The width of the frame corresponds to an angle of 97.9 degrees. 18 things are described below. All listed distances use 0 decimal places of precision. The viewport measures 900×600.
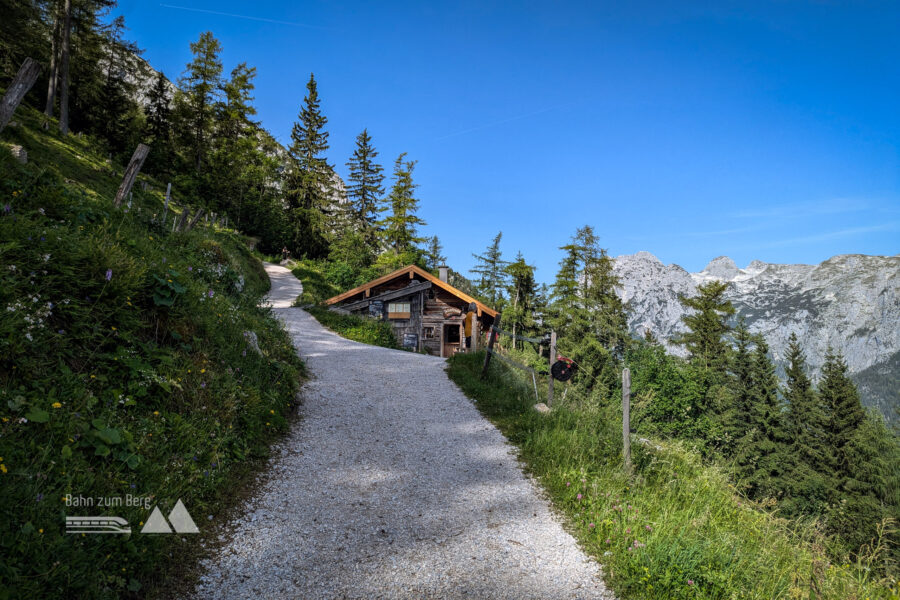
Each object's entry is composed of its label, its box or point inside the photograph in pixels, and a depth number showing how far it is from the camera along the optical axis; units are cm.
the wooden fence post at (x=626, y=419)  545
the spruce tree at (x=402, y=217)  3594
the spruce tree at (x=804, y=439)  3042
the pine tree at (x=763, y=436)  3145
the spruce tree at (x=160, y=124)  3512
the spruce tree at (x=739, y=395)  3325
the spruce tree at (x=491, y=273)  4950
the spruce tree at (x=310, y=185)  4353
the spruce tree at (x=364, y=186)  4603
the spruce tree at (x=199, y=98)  3753
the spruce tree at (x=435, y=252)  6081
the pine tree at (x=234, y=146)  3841
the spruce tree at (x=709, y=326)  3703
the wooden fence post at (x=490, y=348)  1048
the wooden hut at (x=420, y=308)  2234
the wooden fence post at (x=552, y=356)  797
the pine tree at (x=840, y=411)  3178
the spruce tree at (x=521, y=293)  3947
